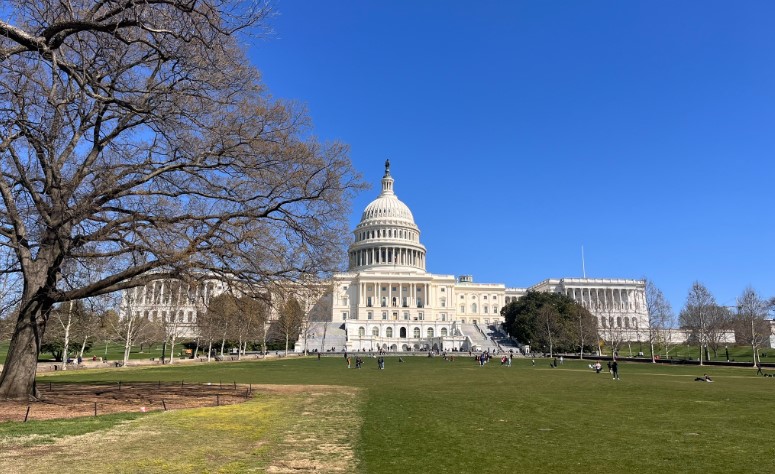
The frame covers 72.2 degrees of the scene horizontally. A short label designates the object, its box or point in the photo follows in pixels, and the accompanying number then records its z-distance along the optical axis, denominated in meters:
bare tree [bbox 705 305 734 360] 73.27
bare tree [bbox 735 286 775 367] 77.62
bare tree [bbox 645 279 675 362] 72.69
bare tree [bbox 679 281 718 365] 66.99
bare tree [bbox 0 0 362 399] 16.31
